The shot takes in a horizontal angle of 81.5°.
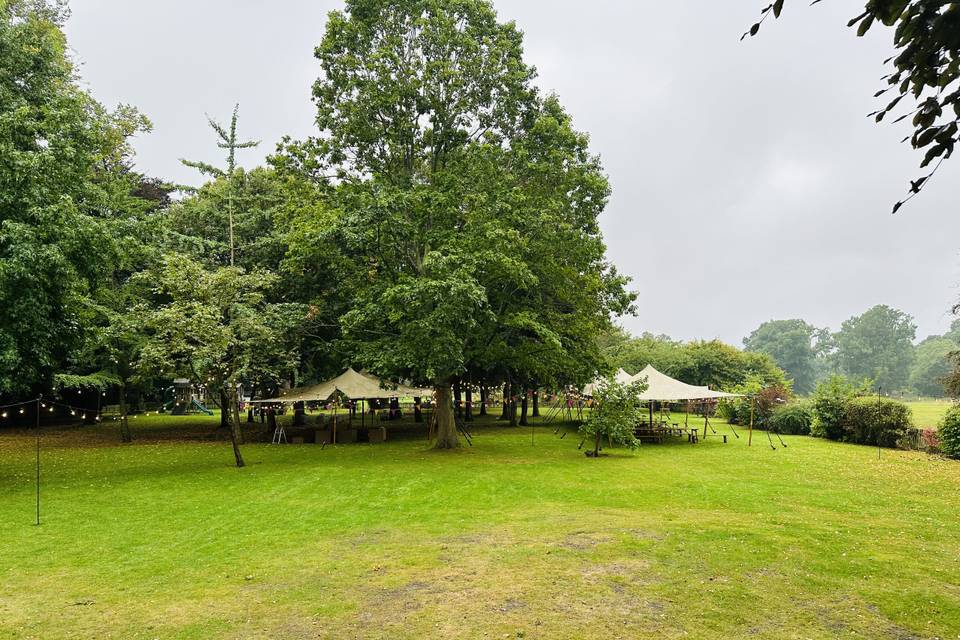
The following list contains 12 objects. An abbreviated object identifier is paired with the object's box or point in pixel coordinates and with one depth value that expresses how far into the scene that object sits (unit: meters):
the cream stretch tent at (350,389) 20.61
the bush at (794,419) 25.78
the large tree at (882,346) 101.00
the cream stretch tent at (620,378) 24.62
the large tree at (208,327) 14.30
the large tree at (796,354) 100.44
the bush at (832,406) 23.34
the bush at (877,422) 20.69
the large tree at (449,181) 16.78
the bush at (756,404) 28.50
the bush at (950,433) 17.95
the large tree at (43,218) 11.80
